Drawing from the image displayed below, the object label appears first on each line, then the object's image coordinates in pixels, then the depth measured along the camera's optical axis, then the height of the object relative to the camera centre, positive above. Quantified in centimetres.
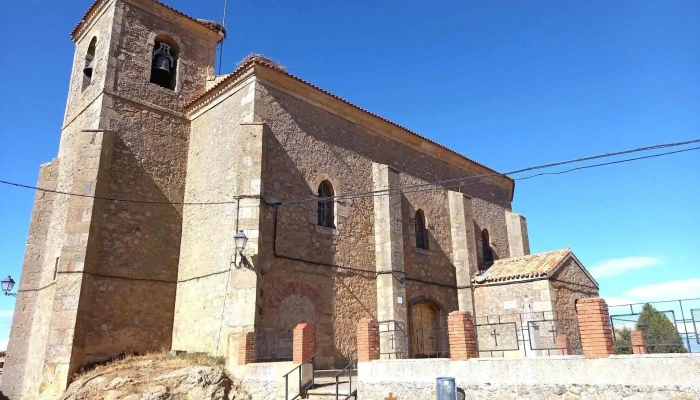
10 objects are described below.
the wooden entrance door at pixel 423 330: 1665 +55
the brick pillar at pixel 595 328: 789 +24
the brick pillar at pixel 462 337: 942 +16
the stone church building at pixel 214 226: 1305 +353
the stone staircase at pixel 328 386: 1052 -82
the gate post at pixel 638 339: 1236 +10
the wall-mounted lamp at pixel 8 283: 1488 +199
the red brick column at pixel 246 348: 1164 +3
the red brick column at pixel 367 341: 1089 +14
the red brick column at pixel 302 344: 1095 +10
